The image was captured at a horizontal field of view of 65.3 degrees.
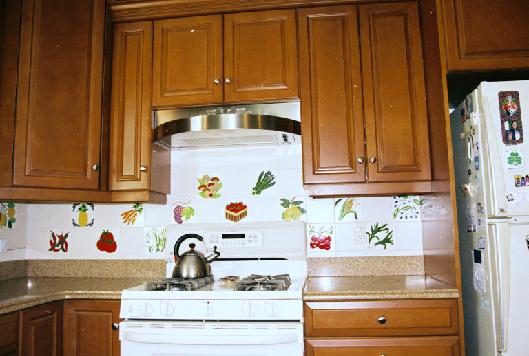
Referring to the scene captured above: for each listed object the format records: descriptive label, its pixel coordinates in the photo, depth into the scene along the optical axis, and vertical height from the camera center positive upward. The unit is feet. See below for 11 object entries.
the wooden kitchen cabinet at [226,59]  6.73 +2.73
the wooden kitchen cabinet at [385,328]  5.39 -1.41
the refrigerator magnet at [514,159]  5.05 +0.73
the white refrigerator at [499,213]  4.93 +0.07
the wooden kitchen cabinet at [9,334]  5.10 -1.33
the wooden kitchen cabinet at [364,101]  6.40 +1.89
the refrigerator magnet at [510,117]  5.11 +1.26
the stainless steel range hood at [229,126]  6.28 +1.51
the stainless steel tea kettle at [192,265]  6.38 -0.63
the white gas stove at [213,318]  5.34 -1.25
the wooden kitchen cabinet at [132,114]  6.89 +1.88
